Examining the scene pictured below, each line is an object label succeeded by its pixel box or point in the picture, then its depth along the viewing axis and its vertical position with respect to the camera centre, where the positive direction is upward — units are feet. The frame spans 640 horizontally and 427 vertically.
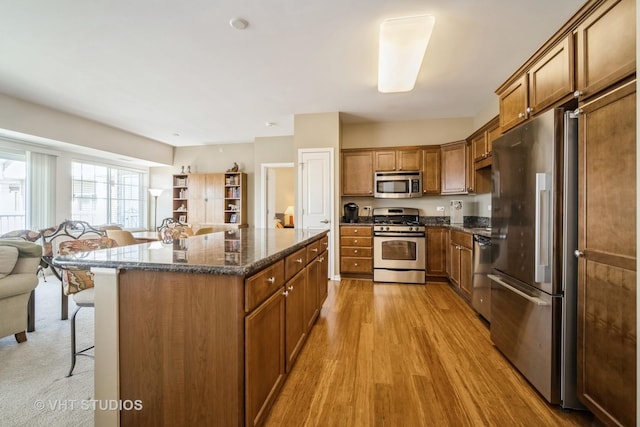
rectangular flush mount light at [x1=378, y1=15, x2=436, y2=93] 7.25 +4.81
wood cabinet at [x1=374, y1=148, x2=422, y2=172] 14.89 +2.96
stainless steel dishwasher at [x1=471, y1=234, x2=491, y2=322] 8.34 -2.06
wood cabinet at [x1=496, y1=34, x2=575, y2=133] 5.14 +2.84
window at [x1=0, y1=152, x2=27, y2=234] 14.21 +1.15
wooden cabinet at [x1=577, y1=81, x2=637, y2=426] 3.87 -0.66
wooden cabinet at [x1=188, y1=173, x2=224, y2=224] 20.95 +1.17
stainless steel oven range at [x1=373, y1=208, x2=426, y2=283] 13.66 -2.00
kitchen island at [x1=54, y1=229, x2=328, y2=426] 3.72 -1.78
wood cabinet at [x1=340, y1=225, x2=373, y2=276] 14.12 -1.88
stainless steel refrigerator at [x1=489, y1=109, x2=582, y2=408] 4.95 -0.79
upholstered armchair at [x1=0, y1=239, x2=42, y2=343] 7.16 -1.88
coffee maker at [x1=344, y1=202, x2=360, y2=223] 15.53 +0.08
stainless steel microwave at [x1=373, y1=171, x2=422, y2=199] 14.73 +1.57
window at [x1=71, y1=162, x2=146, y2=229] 18.15 +1.32
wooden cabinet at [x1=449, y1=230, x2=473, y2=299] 10.22 -1.95
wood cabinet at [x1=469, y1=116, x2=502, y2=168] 10.52 +3.13
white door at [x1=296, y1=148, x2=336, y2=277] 14.37 +1.26
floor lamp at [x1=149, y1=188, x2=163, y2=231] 21.67 +0.86
